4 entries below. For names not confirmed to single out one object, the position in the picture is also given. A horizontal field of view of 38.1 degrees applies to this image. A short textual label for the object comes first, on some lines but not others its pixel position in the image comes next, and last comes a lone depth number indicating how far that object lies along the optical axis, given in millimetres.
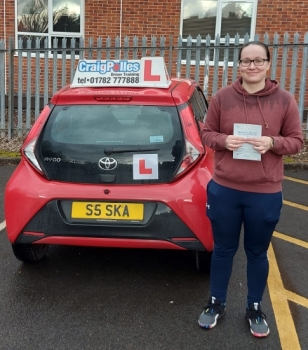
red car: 3080
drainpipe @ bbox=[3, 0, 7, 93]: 10767
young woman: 2479
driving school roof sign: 3575
